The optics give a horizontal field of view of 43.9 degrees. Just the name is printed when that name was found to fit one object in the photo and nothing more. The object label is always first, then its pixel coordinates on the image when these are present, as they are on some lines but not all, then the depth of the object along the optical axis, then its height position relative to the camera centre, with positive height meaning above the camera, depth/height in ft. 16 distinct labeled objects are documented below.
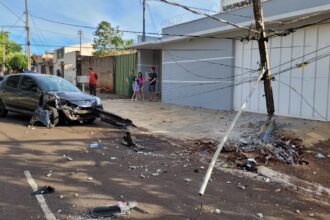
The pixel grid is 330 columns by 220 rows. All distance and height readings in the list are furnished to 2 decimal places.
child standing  72.95 -3.23
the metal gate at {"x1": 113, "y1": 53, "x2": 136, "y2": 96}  85.05 +0.16
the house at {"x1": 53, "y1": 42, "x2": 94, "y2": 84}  123.34 +3.09
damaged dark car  40.11 -3.08
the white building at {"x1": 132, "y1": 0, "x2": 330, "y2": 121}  41.50 +1.42
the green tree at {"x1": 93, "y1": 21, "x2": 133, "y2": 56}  158.51 +12.52
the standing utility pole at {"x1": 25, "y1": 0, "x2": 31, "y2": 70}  122.42 +11.27
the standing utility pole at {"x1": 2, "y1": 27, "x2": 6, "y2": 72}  227.49 +5.40
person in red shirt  71.82 -1.91
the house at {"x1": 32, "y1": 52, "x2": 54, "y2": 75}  174.52 +2.86
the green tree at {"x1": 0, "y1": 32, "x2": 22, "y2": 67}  256.19 +15.41
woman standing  72.23 -1.78
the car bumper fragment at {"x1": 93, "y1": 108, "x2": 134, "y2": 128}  40.60 -4.83
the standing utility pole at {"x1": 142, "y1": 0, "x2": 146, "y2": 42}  95.03 +12.77
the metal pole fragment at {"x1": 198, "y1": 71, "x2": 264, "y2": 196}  17.59 -4.65
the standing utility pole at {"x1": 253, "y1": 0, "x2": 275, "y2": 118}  31.27 +1.48
